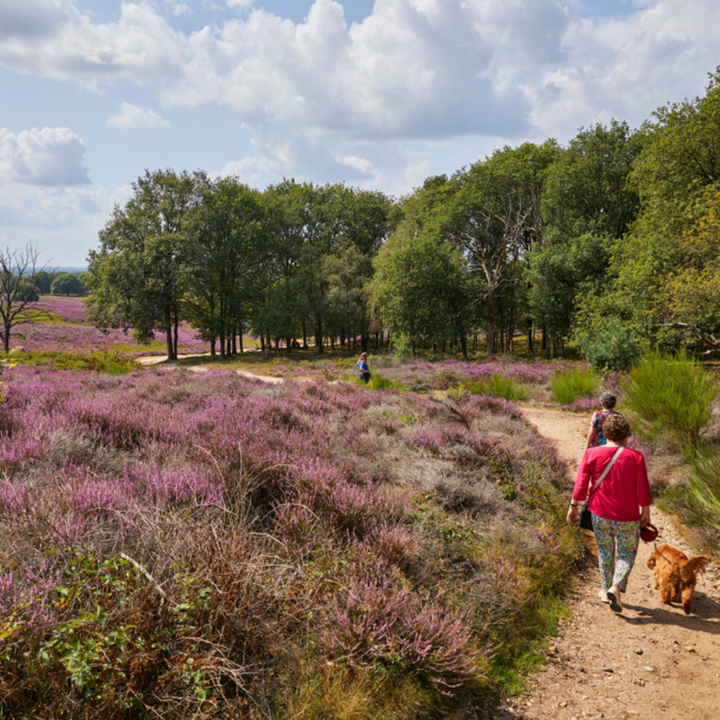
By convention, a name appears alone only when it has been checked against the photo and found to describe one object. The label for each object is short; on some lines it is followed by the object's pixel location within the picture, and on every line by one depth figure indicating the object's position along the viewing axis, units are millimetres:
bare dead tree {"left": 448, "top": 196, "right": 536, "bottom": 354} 31234
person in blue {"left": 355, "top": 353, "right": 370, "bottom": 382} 13555
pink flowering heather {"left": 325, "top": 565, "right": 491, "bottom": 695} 2793
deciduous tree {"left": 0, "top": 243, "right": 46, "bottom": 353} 21609
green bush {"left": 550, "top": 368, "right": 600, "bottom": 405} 13250
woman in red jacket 4105
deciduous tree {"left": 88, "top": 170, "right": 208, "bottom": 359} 29828
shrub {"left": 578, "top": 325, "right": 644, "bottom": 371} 15055
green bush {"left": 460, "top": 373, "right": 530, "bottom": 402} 13148
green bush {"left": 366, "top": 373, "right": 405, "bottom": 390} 13203
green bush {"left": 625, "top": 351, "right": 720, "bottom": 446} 7422
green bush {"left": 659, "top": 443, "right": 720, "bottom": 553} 5078
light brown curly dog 4082
